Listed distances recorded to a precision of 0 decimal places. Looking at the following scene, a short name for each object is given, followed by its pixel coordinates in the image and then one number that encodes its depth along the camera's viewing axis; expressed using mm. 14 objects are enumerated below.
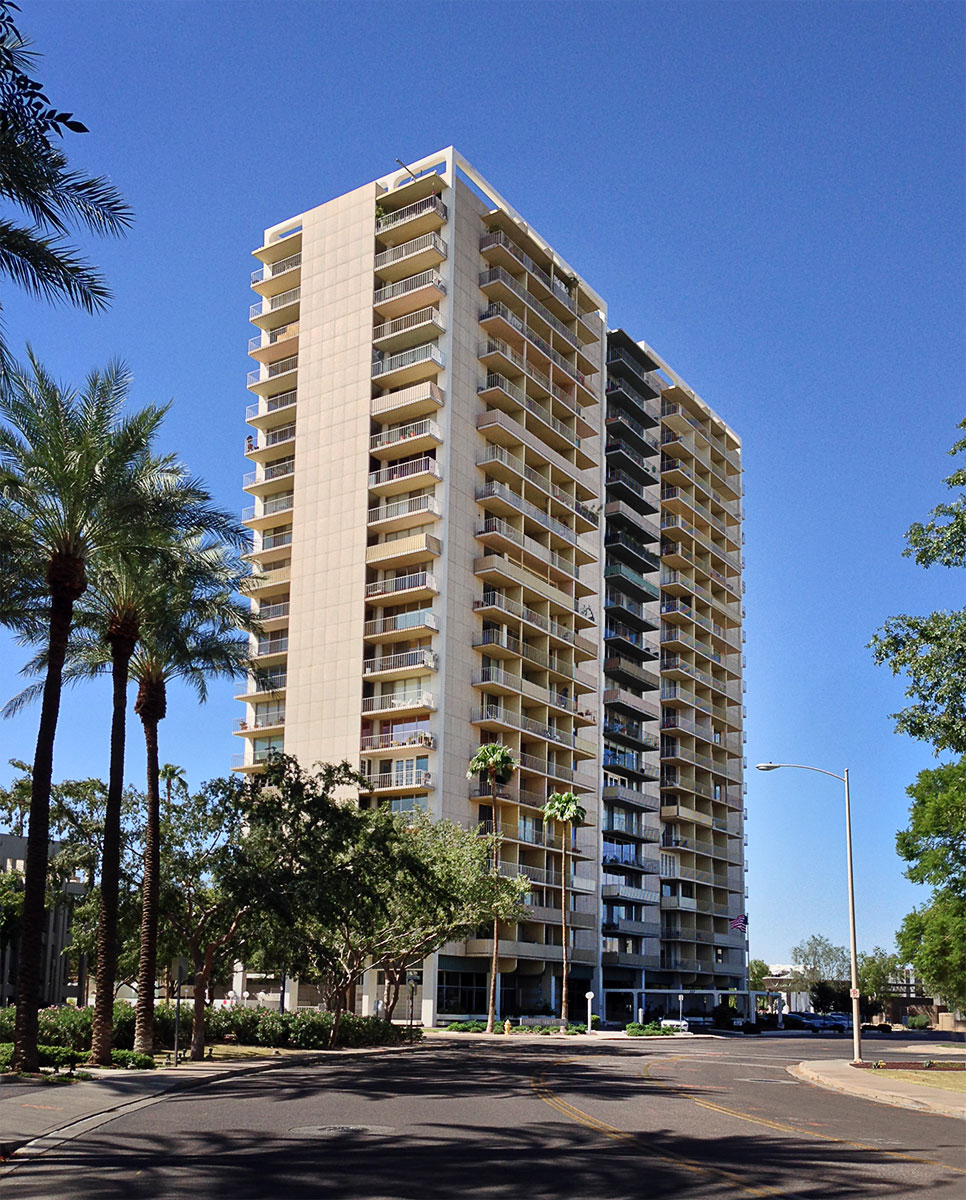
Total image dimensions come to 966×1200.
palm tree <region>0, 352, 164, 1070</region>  29594
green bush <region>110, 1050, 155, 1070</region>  31781
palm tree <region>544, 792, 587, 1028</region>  77562
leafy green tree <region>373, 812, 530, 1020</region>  50344
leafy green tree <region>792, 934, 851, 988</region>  178238
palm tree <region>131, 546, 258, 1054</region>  34969
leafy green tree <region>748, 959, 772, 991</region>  170488
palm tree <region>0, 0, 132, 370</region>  13844
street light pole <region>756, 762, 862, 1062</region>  42594
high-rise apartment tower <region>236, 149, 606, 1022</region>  76938
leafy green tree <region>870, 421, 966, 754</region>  28688
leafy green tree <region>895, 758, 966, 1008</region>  63406
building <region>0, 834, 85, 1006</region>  78900
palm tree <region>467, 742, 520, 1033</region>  71125
